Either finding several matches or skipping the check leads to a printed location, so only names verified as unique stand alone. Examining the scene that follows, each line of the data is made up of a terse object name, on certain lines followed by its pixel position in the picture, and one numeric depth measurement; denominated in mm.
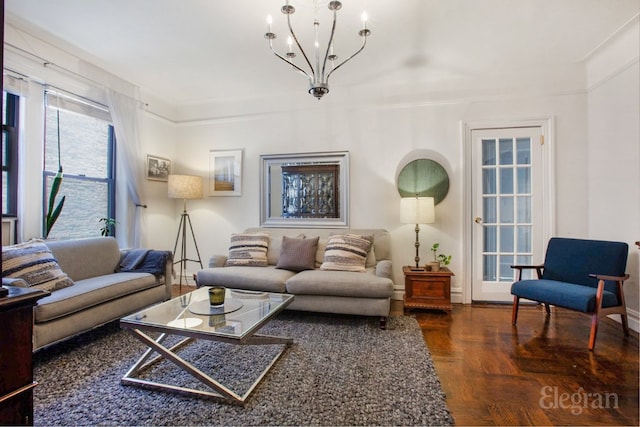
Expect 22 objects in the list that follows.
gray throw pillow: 3385
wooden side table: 3254
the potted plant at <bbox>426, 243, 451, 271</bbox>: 3379
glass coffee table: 1803
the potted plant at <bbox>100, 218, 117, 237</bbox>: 3516
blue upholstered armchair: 2510
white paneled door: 3543
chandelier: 1952
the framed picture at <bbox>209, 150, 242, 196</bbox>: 4375
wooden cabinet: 917
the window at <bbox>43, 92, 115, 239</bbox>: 3105
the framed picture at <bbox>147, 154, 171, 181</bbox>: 4141
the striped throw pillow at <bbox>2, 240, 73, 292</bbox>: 2328
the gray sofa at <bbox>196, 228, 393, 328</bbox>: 2820
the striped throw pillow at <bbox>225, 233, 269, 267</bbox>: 3561
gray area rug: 1645
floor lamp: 4008
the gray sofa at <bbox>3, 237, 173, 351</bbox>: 2182
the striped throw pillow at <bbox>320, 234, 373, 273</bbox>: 3266
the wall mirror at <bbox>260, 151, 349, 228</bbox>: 4016
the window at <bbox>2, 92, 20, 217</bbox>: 2777
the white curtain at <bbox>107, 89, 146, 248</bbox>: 3609
